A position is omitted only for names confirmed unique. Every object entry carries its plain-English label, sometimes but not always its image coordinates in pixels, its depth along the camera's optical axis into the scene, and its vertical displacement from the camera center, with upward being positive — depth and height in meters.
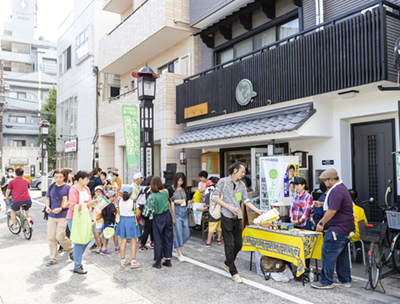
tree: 42.06 +5.75
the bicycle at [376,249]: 5.50 -1.47
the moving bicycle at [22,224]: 9.55 -1.73
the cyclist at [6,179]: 12.68 -0.55
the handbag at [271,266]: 6.05 -1.82
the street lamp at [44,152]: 22.86 +0.77
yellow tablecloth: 5.65 -1.43
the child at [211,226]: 8.62 -1.59
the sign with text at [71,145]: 26.14 +1.41
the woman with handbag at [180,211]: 7.44 -1.07
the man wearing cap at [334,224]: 5.44 -1.00
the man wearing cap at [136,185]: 8.62 -0.56
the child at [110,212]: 7.43 -1.05
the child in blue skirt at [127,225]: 6.92 -1.24
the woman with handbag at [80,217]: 6.33 -1.00
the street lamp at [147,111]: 9.90 +1.46
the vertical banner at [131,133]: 12.72 +1.15
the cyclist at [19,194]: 9.95 -0.85
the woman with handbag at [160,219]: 6.76 -1.12
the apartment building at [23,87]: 46.62 +10.69
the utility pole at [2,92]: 42.90 +9.11
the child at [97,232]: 7.75 -1.56
